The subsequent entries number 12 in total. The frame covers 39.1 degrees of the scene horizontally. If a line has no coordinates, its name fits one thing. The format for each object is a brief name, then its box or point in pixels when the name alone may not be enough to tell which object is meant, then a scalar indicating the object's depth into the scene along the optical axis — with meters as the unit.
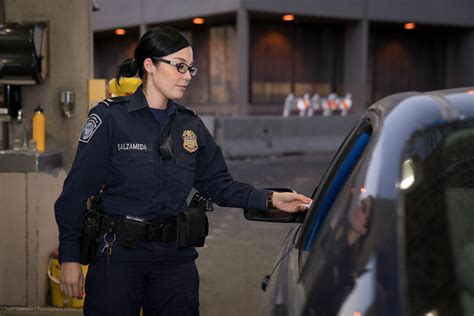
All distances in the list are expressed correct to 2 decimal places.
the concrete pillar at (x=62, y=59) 5.65
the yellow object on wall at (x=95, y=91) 5.72
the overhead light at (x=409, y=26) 27.30
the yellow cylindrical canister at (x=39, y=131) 5.47
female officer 2.86
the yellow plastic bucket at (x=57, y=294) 5.14
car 1.44
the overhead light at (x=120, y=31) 29.58
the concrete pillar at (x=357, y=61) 25.67
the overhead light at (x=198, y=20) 25.51
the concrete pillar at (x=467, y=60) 29.03
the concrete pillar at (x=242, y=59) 22.92
